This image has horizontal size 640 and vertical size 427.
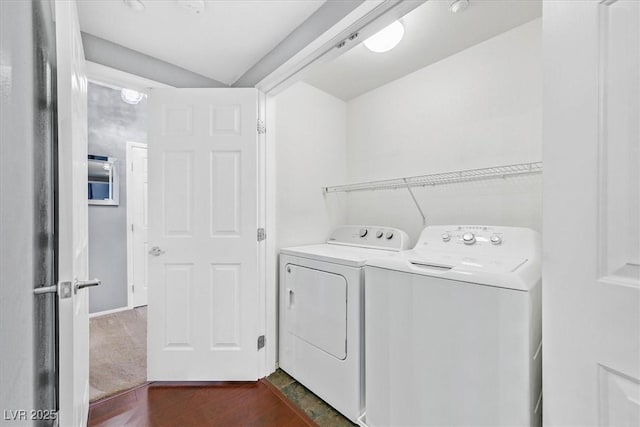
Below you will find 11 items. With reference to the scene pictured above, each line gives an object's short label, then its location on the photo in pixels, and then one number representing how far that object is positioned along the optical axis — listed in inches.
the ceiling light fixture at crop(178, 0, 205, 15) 57.1
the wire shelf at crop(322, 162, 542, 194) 65.1
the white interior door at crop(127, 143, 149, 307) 134.3
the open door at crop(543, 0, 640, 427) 24.5
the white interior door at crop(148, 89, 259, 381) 75.7
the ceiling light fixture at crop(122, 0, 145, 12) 56.8
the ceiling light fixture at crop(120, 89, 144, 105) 120.4
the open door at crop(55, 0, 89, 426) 32.3
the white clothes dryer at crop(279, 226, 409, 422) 61.4
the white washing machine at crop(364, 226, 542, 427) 38.7
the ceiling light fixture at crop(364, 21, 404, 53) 64.4
